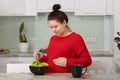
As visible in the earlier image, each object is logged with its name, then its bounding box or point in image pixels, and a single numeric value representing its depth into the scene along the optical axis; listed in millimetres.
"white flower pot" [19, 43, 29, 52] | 4293
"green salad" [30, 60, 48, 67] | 2171
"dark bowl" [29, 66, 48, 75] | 2115
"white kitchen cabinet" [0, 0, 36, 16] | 4141
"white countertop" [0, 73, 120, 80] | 1994
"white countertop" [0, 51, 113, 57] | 4031
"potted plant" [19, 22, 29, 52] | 4293
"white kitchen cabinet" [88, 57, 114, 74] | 2637
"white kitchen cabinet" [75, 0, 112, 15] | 4148
